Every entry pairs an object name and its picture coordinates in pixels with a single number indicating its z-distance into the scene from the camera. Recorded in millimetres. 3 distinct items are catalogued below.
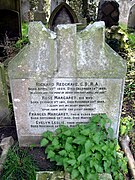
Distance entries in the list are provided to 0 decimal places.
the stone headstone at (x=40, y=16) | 9588
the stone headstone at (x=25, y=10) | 10180
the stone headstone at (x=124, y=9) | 9570
